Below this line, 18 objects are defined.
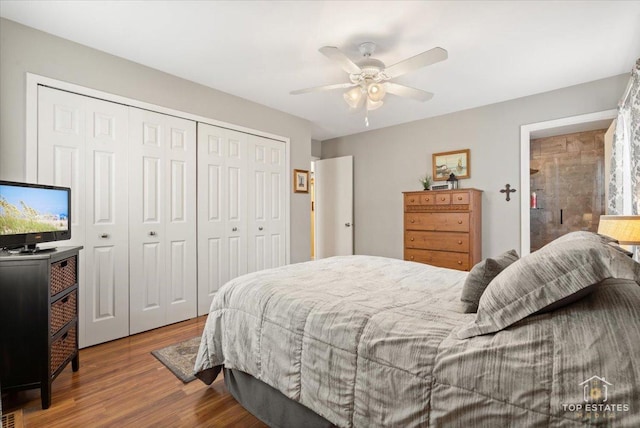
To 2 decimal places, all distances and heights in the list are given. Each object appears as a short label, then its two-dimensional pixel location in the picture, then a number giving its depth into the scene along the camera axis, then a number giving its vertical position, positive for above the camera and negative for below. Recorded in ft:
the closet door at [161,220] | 9.67 -0.16
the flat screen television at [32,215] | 5.85 +0.00
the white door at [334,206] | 17.84 +0.52
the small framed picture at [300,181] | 14.69 +1.62
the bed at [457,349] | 2.84 -1.49
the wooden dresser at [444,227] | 12.41 -0.50
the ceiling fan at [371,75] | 7.31 +3.60
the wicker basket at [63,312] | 6.20 -2.02
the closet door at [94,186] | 8.16 +0.81
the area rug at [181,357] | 7.21 -3.59
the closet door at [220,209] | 11.30 +0.23
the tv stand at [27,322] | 5.77 -1.98
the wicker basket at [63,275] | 6.23 -1.25
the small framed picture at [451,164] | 13.80 +2.27
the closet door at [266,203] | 12.88 +0.49
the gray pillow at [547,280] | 3.02 -0.67
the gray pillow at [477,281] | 4.37 -0.92
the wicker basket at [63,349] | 6.20 -2.80
